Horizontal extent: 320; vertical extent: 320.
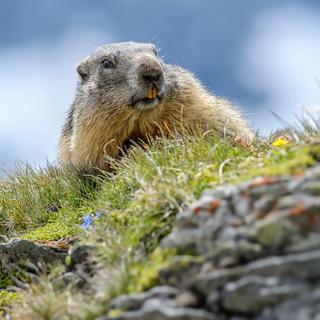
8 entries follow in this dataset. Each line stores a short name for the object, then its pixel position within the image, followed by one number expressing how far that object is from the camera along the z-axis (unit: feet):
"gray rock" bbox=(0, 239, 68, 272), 42.29
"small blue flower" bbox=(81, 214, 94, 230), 39.99
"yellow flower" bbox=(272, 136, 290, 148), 39.74
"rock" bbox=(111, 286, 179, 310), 24.97
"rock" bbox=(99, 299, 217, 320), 23.68
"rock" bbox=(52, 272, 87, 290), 33.53
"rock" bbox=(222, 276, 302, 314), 22.43
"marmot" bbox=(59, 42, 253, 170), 59.11
